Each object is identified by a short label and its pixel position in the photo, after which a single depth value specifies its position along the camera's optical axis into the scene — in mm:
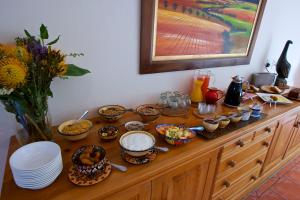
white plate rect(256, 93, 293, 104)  1385
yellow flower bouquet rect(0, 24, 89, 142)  565
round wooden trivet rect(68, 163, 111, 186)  615
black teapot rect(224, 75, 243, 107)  1240
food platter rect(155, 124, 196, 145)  828
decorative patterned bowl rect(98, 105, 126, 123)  960
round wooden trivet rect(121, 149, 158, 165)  719
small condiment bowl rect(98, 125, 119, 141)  842
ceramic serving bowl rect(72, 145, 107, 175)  623
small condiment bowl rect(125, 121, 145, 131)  926
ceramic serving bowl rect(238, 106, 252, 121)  1094
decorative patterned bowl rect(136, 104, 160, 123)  990
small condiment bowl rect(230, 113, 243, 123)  1061
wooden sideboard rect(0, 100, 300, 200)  614
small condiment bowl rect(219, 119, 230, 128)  995
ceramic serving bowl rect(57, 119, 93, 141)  799
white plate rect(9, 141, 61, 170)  619
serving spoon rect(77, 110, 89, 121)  959
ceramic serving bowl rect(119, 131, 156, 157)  720
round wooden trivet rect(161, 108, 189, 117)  1111
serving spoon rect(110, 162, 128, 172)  683
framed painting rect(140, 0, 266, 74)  1039
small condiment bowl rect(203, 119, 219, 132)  942
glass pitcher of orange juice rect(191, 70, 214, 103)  1271
